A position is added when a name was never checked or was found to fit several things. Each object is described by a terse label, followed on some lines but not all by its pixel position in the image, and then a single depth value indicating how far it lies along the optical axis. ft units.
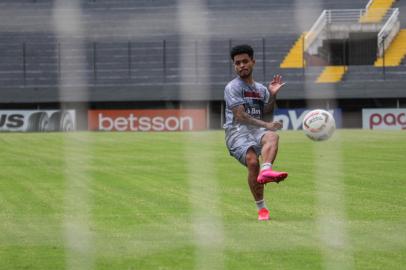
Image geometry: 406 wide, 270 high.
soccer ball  62.23
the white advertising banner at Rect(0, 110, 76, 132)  197.47
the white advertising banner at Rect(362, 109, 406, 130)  177.27
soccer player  50.60
